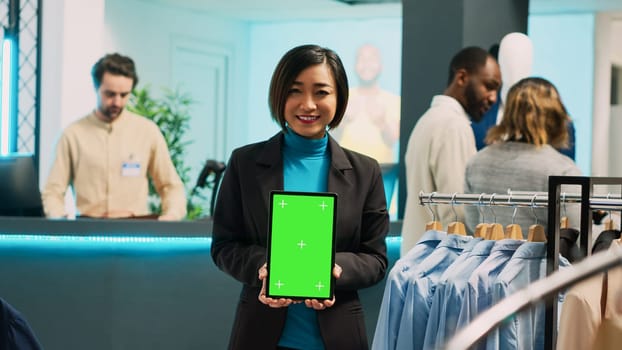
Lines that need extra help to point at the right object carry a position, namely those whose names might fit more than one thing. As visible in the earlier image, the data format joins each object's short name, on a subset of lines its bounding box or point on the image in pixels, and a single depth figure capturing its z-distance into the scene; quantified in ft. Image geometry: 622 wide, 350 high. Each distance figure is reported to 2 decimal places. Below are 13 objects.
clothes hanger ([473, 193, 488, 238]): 7.76
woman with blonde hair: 10.54
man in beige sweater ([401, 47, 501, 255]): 12.50
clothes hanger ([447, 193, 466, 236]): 8.04
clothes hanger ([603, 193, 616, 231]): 8.45
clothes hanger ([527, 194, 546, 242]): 7.32
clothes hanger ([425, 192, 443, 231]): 8.31
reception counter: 13.15
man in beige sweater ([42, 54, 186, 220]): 16.43
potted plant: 31.06
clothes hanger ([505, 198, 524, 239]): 7.76
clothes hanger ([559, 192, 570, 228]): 8.50
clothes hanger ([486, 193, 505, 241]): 7.69
